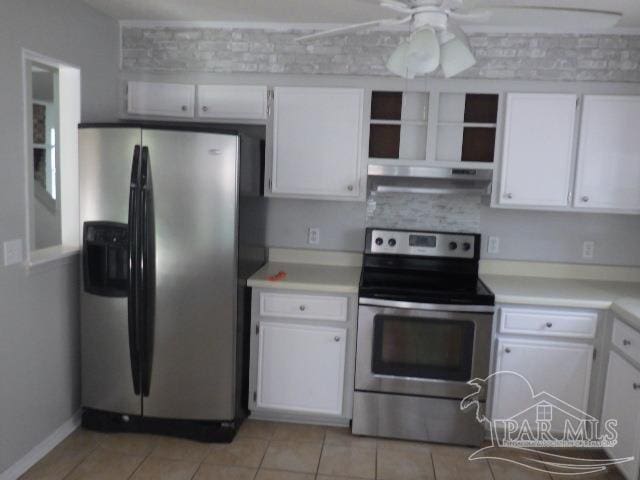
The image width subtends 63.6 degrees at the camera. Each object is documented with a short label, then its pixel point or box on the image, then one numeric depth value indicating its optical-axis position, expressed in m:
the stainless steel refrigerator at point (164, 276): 2.60
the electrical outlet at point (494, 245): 3.31
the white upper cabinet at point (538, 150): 2.92
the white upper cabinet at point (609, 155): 2.88
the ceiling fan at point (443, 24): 1.52
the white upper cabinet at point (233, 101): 3.10
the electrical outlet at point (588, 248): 3.26
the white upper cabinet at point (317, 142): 3.04
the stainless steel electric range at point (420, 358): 2.73
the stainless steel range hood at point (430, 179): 2.90
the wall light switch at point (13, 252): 2.29
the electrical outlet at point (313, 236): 3.44
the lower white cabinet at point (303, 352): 2.88
